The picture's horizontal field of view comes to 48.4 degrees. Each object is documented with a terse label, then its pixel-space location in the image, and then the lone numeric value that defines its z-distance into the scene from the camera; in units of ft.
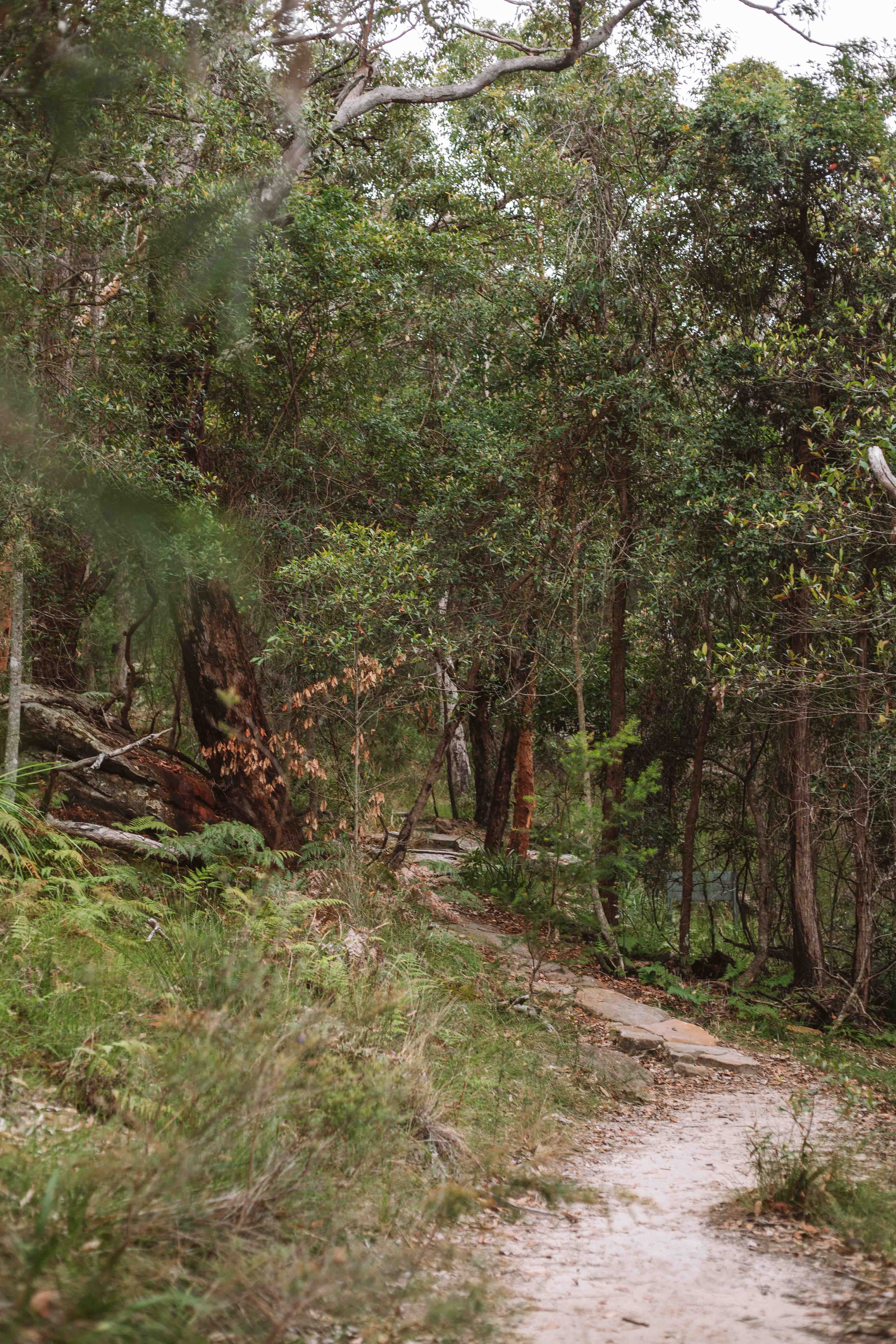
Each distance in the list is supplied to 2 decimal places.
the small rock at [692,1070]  25.22
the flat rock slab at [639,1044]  26.03
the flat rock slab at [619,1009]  28.27
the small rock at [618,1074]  22.38
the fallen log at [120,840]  24.41
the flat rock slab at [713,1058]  25.80
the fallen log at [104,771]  26.71
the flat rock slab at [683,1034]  27.12
